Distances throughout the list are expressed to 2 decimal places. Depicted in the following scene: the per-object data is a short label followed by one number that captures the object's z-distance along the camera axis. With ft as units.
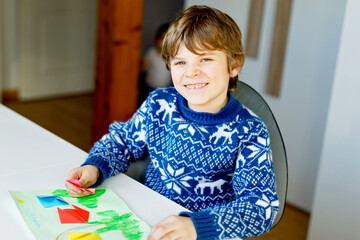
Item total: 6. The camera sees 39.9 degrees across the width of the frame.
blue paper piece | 3.75
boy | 4.10
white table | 3.65
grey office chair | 4.68
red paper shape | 3.58
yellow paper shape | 3.36
